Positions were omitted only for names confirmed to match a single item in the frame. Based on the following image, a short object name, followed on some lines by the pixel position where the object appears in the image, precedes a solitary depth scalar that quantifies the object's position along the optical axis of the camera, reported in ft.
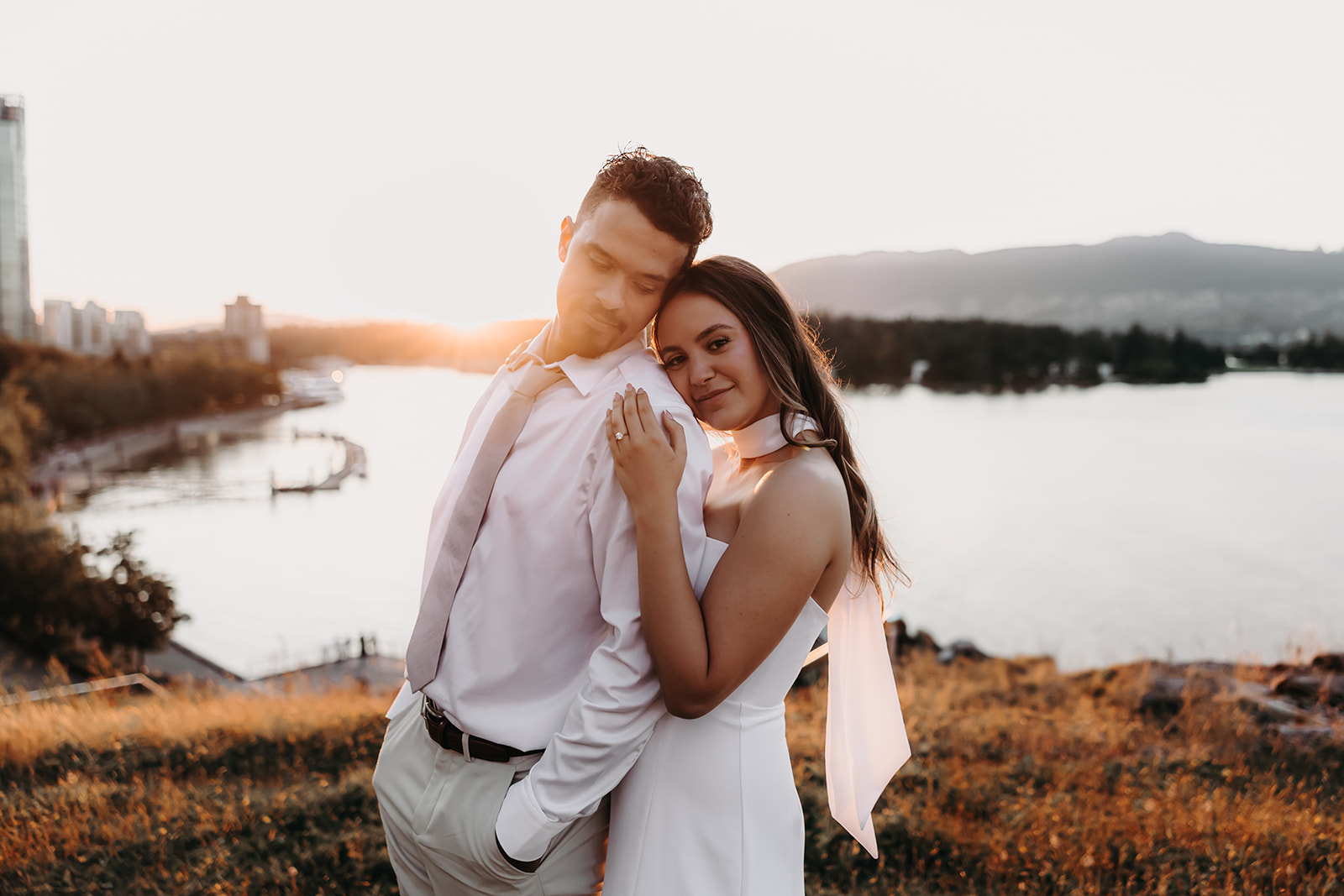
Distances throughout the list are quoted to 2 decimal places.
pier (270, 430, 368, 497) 185.26
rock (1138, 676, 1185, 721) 21.13
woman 4.68
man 4.62
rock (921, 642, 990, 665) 41.70
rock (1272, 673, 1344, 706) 23.46
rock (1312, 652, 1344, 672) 29.17
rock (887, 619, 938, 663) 43.58
